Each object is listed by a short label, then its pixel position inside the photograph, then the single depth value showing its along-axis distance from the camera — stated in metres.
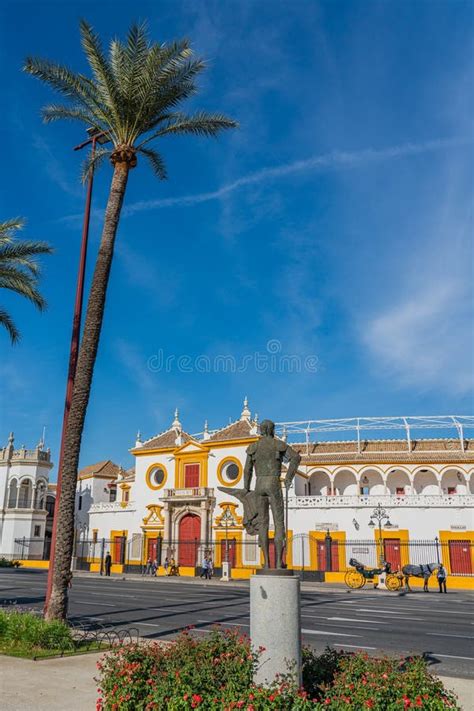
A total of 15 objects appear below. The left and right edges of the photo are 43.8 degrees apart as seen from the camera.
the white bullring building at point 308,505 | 38.25
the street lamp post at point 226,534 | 37.69
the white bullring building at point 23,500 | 56.53
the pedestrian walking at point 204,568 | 38.92
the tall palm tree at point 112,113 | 12.57
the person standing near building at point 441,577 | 30.84
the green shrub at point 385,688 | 5.53
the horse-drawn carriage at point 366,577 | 31.08
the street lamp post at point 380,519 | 36.56
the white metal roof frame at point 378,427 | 46.51
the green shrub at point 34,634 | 10.20
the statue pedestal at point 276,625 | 6.35
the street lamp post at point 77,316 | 12.43
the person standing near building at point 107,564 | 40.03
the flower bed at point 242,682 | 5.45
